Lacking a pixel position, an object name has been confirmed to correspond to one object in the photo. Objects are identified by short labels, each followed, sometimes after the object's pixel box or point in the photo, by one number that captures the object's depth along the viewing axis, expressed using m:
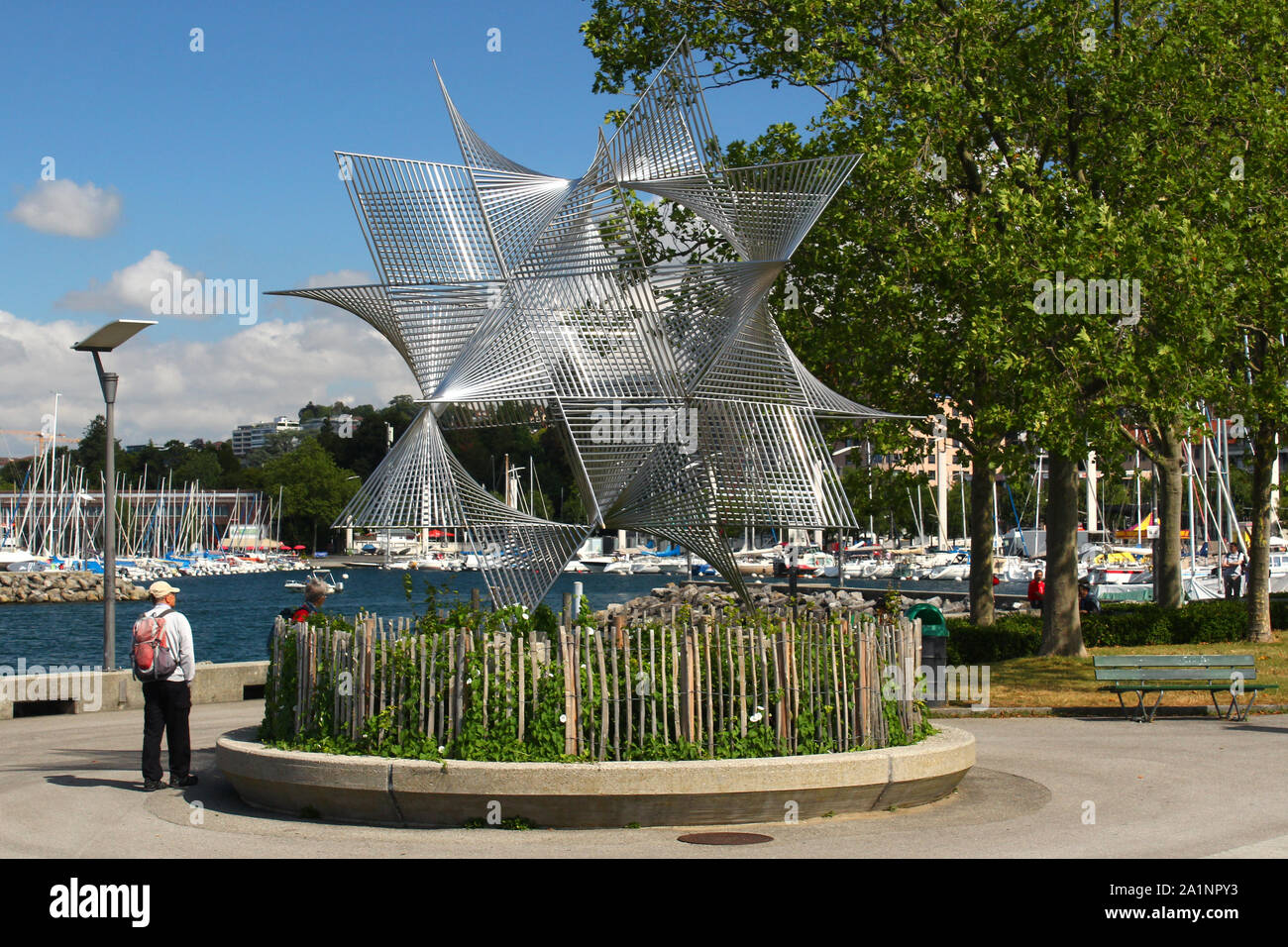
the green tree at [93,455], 178.88
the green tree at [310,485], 149.88
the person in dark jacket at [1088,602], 35.19
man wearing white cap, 12.79
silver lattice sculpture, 14.57
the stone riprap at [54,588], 93.94
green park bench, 18.75
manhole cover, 10.67
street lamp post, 19.27
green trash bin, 21.23
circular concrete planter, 11.03
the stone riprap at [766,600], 37.22
